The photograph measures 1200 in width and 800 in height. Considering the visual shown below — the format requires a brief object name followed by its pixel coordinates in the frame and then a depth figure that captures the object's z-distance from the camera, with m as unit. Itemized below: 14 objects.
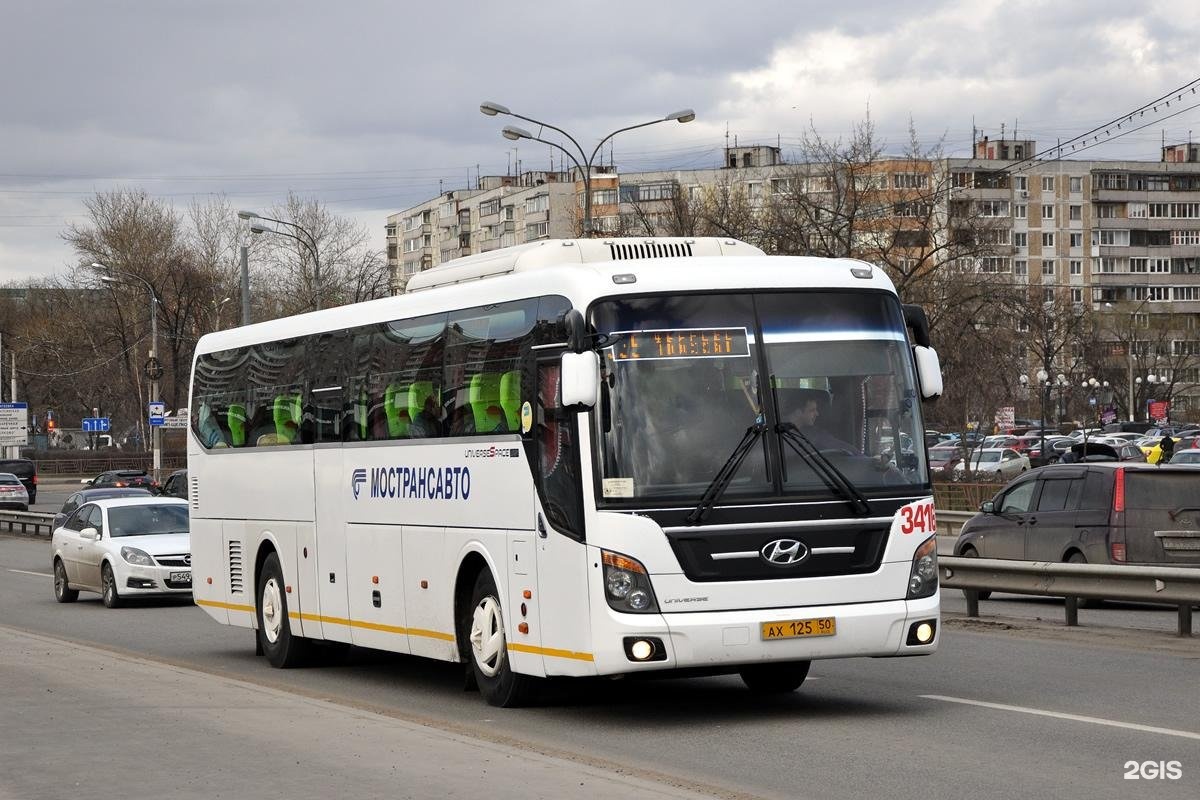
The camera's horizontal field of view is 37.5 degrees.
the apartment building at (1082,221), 126.94
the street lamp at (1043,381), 74.62
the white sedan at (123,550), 25.34
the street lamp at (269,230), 45.78
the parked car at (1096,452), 45.18
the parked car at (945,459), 54.12
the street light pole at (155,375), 59.25
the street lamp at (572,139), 36.62
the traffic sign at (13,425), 68.00
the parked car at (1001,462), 60.66
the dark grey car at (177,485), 49.06
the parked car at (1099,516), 20.28
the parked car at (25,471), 72.06
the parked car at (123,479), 67.62
